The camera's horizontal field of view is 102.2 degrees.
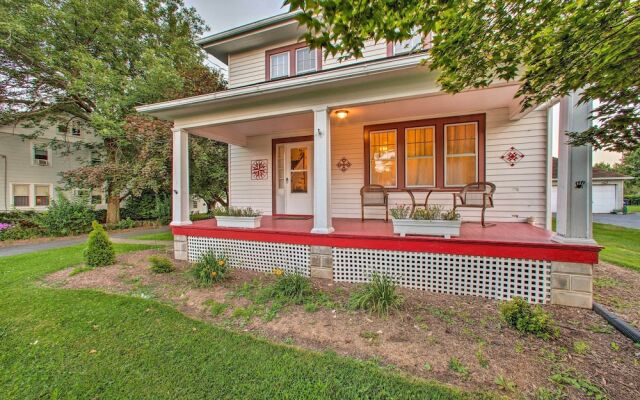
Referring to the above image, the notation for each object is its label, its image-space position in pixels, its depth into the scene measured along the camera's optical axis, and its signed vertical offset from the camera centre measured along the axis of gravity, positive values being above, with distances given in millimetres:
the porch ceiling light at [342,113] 5422 +1760
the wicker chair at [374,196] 5507 -3
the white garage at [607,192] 17734 +196
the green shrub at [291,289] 3623 -1342
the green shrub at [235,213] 5247 -338
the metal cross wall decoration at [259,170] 7391 +770
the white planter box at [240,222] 5145 -508
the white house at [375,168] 3549 +625
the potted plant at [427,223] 3848 -413
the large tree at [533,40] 1940 +1372
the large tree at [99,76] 8602 +4671
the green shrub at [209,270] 4230 -1240
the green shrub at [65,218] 10094 -838
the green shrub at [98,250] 5414 -1130
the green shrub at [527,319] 2660 -1319
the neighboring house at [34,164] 12312 +1748
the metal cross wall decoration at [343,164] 6574 +814
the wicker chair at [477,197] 4680 -29
